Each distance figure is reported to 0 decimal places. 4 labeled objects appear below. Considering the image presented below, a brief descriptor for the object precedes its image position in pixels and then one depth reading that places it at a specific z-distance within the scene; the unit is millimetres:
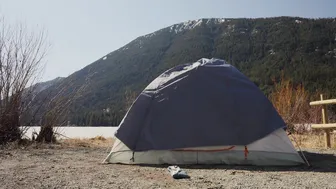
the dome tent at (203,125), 5070
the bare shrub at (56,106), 9391
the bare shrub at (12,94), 8453
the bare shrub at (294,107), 12698
